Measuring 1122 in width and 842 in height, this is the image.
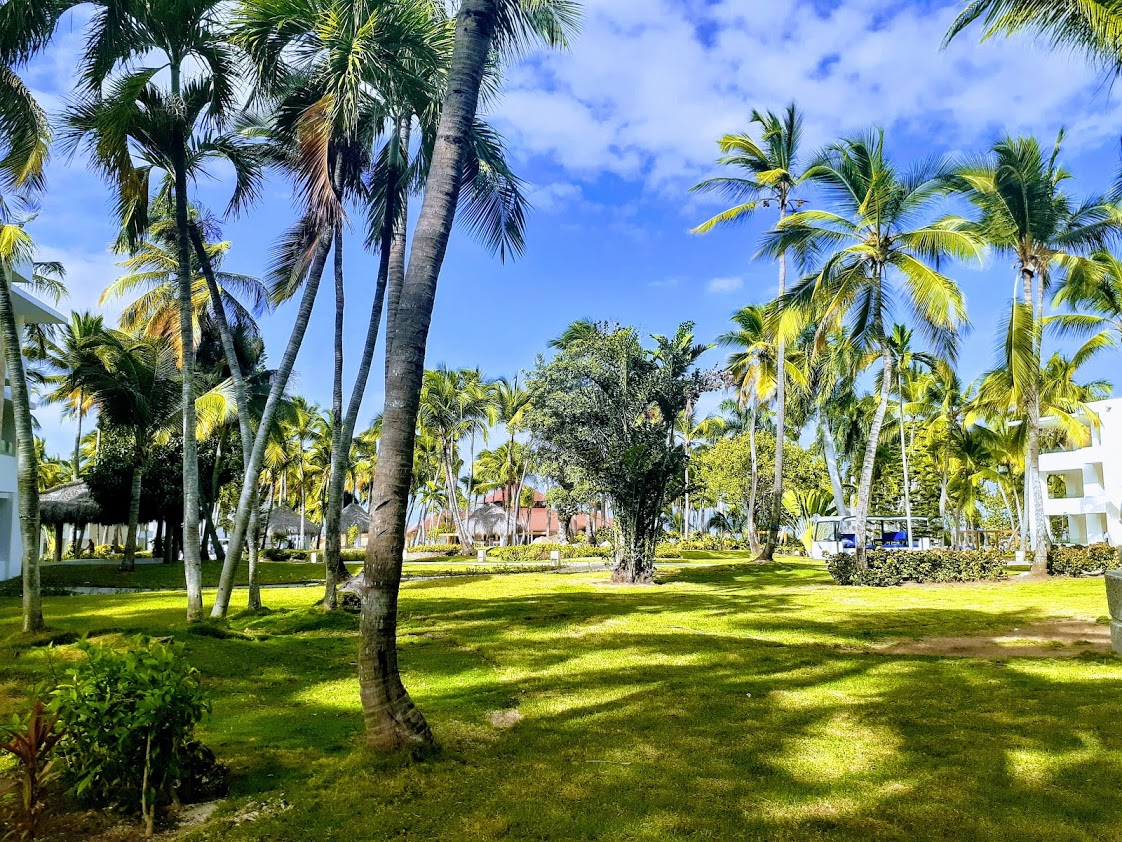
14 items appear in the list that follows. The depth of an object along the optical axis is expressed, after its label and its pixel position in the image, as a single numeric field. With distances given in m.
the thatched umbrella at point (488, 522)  58.84
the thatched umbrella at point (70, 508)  31.45
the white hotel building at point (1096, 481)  28.86
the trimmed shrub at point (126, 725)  3.91
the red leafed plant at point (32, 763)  3.76
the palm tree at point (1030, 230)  19.80
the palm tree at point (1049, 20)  9.52
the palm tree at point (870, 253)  19.44
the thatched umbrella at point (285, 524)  47.84
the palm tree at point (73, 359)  24.61
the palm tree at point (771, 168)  28.11
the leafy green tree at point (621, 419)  20.23
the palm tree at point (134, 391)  23.08
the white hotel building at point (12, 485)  20.48
